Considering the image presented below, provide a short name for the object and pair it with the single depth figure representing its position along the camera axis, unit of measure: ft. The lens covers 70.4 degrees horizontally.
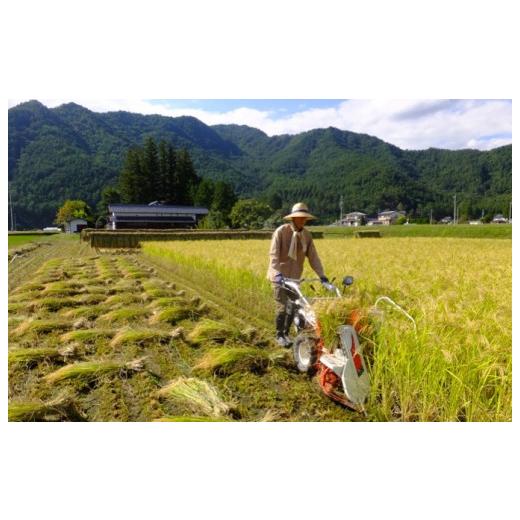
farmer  11.35
